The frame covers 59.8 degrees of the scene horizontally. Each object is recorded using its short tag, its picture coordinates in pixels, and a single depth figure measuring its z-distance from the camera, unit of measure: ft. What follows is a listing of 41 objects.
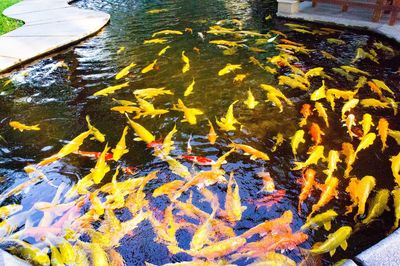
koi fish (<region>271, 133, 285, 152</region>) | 15.14
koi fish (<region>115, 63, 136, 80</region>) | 22.02
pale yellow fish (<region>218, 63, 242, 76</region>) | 21.81
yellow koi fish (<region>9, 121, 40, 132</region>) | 17.38
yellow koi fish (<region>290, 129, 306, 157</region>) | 14.79
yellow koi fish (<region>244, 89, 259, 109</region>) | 18.12
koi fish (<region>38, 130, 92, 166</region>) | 15.01
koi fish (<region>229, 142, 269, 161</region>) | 14.53
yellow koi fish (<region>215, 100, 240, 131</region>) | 16.49
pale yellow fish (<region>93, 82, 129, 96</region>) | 20.10
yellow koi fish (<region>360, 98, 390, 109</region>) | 17.51
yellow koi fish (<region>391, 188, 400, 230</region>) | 11.28
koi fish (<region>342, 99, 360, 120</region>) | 17.02
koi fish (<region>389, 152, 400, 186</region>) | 13.06
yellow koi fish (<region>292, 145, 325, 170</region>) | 13.97
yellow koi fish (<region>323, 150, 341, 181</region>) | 13.49
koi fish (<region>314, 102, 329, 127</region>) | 16.70
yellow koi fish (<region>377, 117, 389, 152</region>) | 14.99
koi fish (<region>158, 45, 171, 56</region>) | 25.31
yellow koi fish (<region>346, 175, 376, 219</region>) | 11.93
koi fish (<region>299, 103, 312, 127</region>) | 16.73
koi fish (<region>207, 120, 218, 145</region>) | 15.81
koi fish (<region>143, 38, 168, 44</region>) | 27.43
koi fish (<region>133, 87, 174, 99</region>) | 19.63
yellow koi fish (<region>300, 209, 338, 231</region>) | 11.36
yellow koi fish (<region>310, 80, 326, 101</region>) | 18.45
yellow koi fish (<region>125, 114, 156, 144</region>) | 15.87
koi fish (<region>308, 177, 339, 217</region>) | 12.10
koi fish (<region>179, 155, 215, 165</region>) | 14.42
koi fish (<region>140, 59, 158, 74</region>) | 22.76
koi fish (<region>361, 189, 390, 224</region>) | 11.57
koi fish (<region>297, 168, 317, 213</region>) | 12.47
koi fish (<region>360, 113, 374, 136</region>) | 15.62
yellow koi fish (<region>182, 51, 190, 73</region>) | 22.71
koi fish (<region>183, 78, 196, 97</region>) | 19.85
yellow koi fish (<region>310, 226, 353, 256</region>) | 10.44
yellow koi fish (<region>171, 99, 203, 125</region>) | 17.21
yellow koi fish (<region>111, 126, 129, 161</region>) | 15.03
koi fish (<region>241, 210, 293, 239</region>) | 11.19
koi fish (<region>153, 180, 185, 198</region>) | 13.00
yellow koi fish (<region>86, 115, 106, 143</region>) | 16.15
